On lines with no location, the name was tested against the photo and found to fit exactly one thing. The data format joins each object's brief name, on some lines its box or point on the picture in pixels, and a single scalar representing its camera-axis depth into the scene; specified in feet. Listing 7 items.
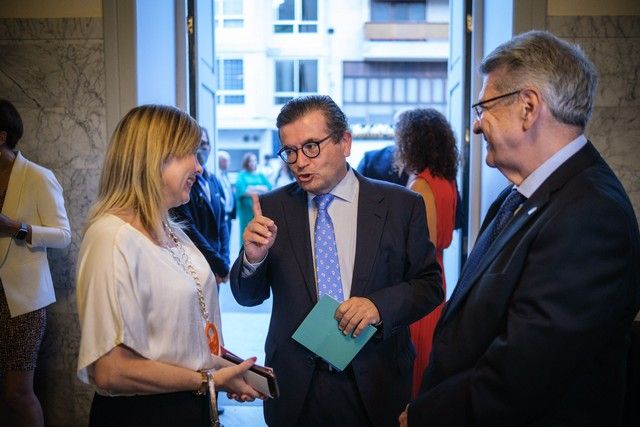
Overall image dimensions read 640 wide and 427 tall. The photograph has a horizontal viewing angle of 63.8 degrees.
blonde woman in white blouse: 4.07
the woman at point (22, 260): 7.96
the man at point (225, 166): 22.38
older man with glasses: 3.44
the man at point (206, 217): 10.16
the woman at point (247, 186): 25.18
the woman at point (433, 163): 9.82
